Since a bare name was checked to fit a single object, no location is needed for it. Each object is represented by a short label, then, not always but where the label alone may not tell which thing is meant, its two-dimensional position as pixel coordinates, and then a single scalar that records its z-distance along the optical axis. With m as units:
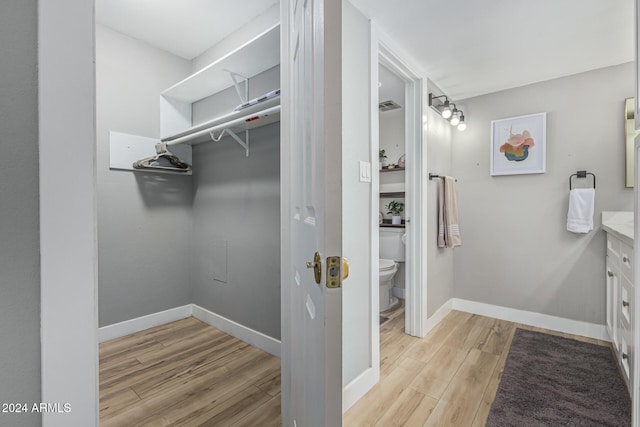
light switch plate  1.71
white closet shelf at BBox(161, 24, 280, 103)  1.70
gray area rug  1.46
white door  0.61
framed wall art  2.57
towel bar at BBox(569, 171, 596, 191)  2.34
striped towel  2.67
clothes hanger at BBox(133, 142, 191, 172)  2.30
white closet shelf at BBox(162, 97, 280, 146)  1.70
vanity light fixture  2.62
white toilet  2.95
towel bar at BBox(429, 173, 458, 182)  2.57
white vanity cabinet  1.54
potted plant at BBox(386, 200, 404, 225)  3.40
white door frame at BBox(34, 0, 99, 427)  0.47
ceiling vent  3.22
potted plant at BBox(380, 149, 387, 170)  3.58
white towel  2.31
